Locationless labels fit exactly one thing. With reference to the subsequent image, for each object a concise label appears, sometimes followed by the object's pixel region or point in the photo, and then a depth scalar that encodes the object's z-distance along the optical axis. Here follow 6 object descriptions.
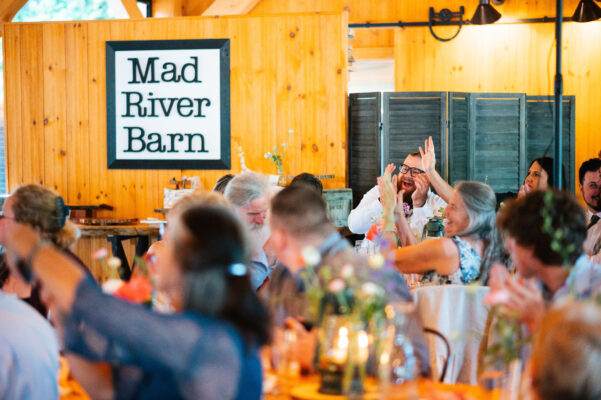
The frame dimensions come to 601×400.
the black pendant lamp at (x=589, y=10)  7.76
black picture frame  7.05
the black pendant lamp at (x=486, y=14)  7.72
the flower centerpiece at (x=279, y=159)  6.84
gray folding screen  7.21
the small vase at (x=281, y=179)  6.82
